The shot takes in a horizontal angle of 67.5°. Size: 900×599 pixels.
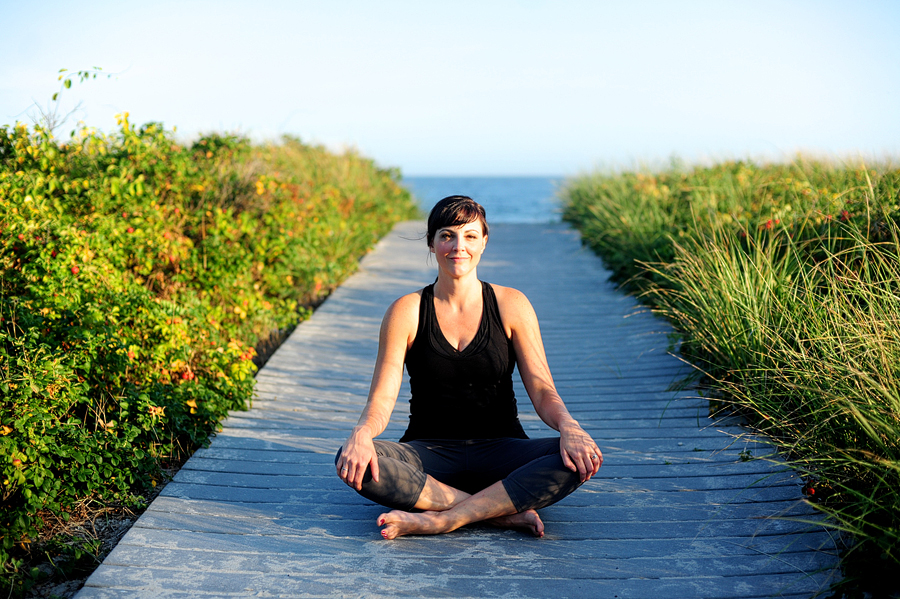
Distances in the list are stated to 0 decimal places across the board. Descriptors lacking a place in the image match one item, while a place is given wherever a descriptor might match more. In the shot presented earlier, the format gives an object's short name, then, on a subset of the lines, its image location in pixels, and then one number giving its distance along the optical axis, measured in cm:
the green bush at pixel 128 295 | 296
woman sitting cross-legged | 267
